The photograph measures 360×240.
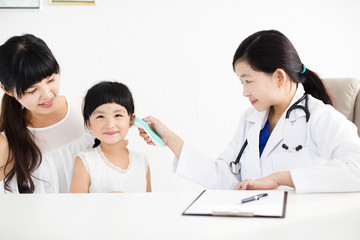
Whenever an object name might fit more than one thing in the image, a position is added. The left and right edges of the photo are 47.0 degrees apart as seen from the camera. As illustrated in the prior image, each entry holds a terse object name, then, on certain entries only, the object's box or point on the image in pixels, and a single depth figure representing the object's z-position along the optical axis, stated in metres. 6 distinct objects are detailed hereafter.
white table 0.79
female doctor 1.39
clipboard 0.88
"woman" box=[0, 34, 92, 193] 1.51
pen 0.97
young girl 1.62
